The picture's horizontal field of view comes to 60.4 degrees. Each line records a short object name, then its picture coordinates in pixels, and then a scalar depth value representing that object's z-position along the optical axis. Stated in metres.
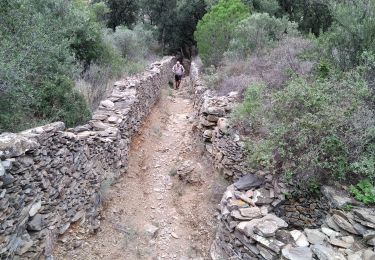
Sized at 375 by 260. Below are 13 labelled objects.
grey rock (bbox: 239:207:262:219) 5.08
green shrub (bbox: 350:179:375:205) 4.56
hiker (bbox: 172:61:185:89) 16.56
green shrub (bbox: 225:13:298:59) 12.44
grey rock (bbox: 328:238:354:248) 4.21
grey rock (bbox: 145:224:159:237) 6.06
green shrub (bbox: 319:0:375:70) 7.89
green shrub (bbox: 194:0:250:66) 14.37
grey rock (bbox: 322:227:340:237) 4.40
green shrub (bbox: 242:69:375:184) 4.92
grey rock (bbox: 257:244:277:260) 4.34
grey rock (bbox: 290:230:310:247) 4.34
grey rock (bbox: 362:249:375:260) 3.91
